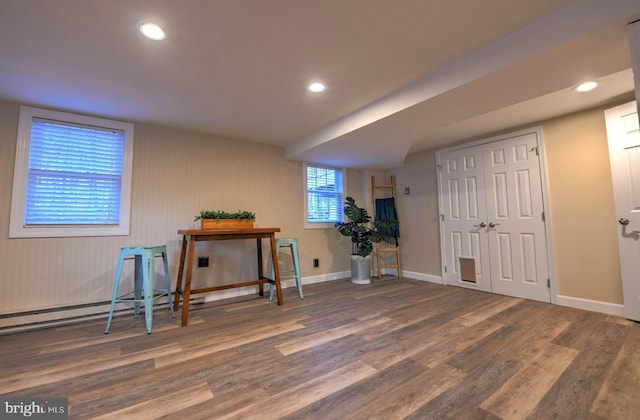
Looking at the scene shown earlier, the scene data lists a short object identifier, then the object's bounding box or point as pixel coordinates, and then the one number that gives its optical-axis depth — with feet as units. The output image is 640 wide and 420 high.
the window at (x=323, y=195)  13.44
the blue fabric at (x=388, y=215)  14.46
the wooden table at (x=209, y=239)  7.88
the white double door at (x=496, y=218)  10.00
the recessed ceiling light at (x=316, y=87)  7.12
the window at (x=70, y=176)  7.84
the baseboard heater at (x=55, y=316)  7.36
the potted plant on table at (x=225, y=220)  9.07
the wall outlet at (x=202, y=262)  10.21
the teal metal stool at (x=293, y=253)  10.41
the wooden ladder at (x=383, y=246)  14.25
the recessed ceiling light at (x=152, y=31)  4.94
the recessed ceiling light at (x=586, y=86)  7.25
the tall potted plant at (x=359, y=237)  13.21
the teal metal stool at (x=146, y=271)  7.21
